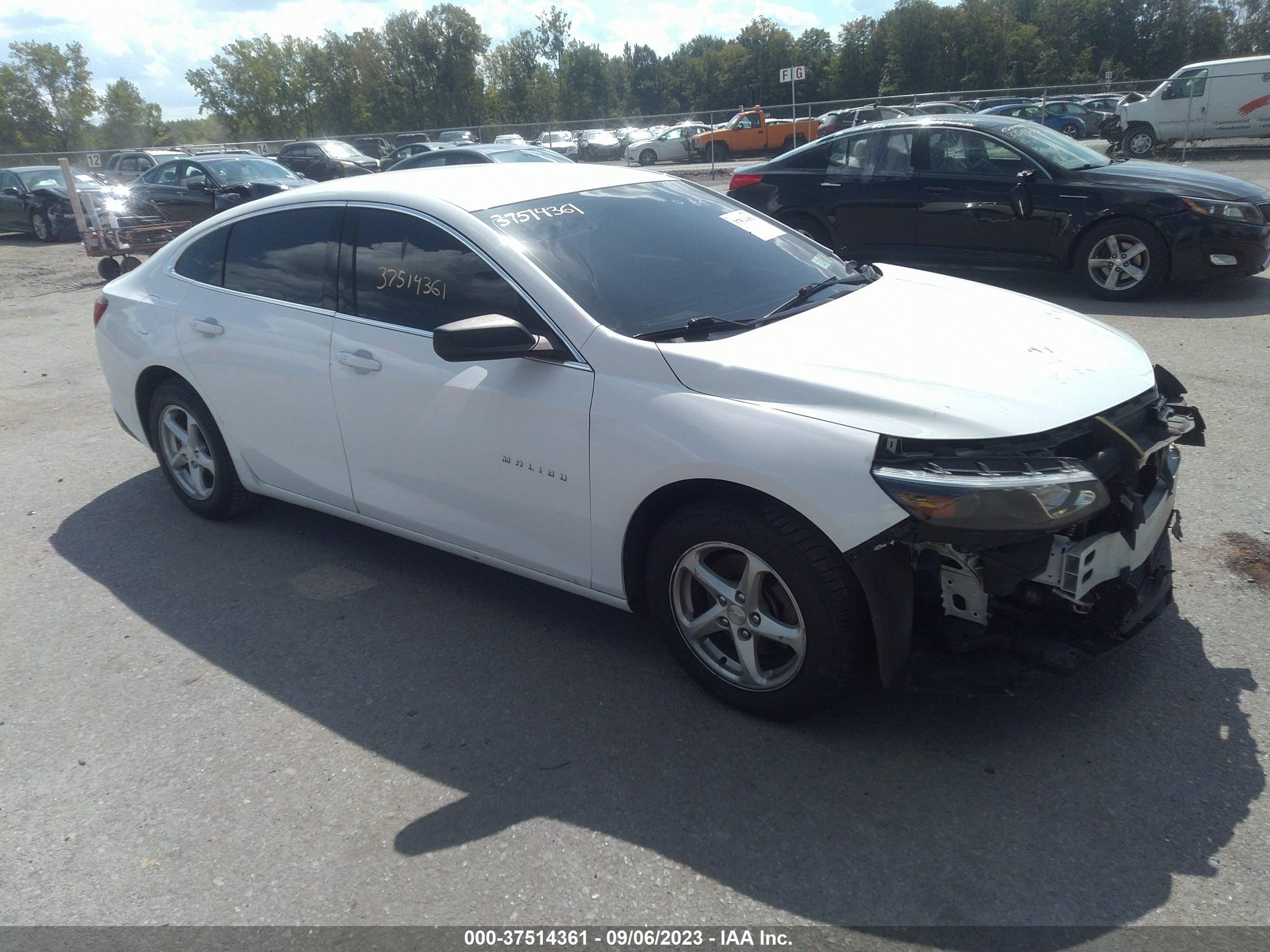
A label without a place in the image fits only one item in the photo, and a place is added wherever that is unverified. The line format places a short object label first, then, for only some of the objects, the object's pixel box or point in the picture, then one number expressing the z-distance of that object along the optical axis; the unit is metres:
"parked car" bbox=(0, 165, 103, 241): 21.02
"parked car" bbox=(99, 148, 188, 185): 26.97
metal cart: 14.48
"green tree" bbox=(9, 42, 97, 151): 72.62
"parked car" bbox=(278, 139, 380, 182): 26.06
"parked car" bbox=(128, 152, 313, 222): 17.02
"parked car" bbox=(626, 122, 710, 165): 36.59
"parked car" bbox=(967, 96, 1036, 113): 30.89
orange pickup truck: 35.84
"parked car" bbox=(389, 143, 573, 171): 17.23
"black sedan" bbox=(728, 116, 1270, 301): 8.36
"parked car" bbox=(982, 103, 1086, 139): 30.14
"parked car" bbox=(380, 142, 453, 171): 28.95
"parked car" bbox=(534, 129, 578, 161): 34.75
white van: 22.06
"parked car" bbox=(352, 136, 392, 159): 37.59
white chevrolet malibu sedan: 2.77
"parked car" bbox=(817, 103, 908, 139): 27.42
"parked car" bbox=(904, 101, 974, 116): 19.10
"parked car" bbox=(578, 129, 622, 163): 36.22
